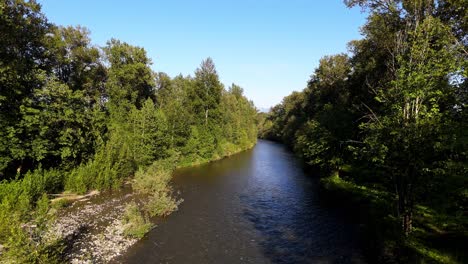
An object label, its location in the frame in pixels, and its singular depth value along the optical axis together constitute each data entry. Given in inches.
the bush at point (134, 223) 741.3
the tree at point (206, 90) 2365.9
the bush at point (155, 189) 908.0
